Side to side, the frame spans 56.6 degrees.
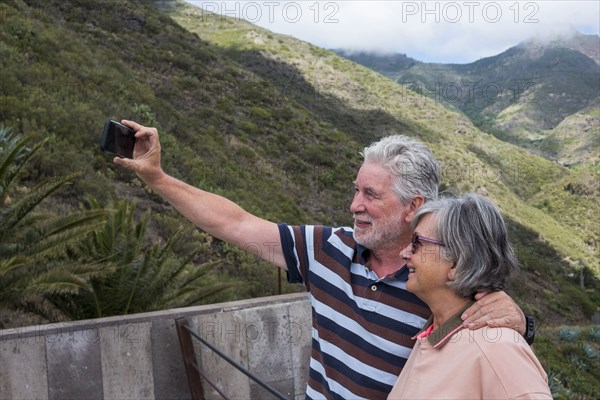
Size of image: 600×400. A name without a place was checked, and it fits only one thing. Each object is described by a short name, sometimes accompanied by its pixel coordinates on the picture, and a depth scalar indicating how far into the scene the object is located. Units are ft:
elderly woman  4.41
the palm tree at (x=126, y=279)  16.07
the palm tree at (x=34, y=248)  13.80
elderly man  6.39
